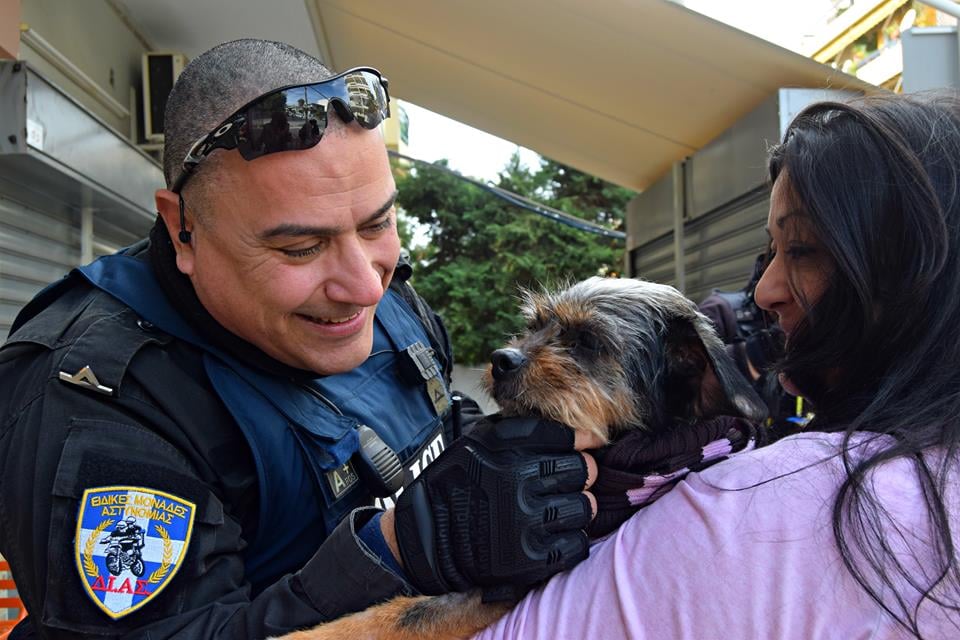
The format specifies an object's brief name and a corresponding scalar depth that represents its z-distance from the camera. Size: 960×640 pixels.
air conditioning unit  5.65
